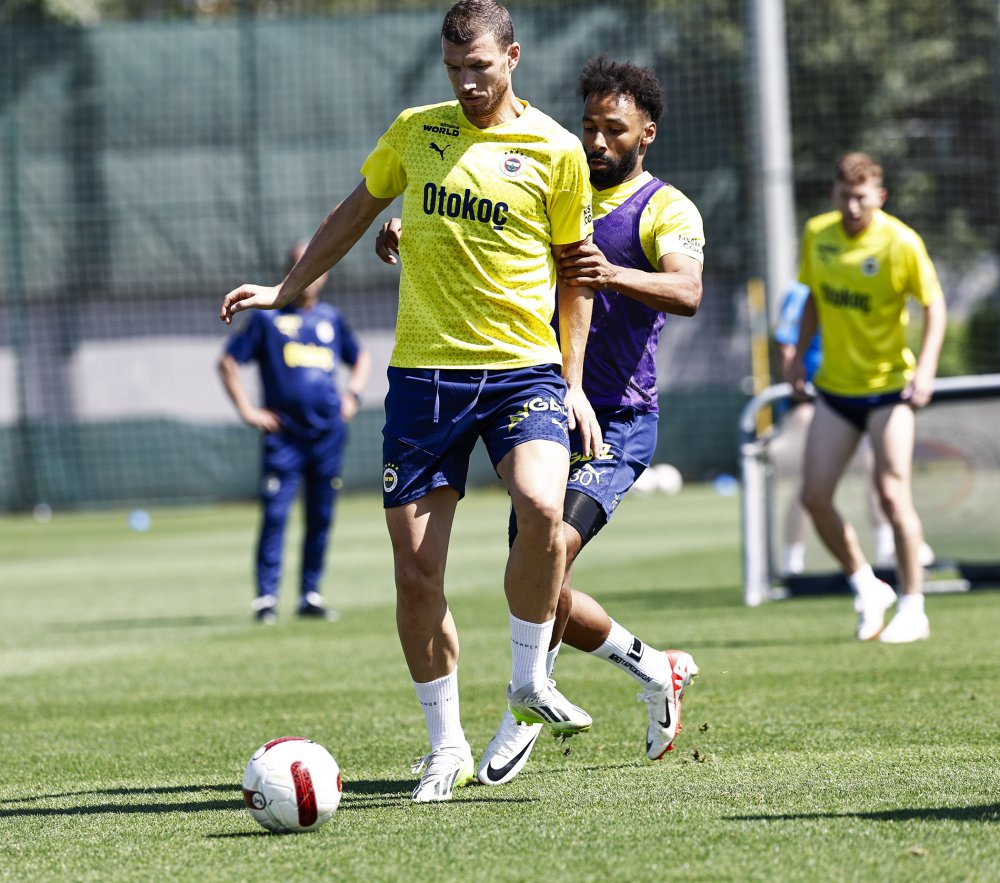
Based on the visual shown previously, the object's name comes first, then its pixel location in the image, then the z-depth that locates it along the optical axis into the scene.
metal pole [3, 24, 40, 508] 55.25
